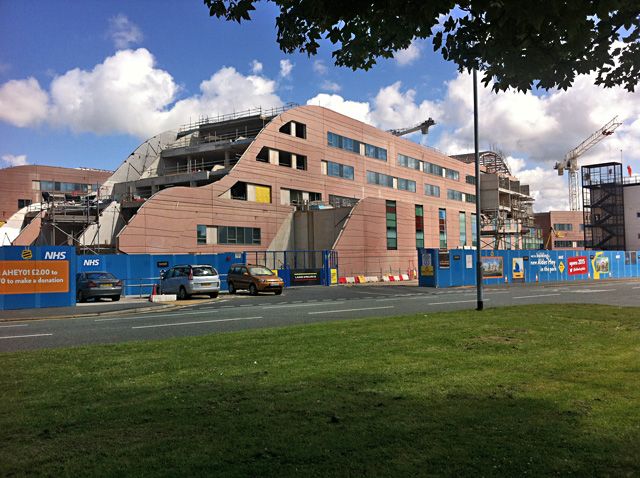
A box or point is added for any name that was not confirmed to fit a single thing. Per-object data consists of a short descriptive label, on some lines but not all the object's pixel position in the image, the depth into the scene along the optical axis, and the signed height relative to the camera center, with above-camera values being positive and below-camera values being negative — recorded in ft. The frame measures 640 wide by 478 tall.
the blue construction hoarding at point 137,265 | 96.22 -1.20
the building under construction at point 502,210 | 302.04 +24.48
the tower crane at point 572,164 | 465.88 +75.58
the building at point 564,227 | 399.65 +16.65
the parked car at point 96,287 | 80.64 -4.19
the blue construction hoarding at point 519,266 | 113.29 -4.10
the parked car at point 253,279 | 91.25 -4.15
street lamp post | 52.79 +10.23
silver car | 83.35 -3.88
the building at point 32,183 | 234.17 +36.93
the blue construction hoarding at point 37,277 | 64.85 -1.99
